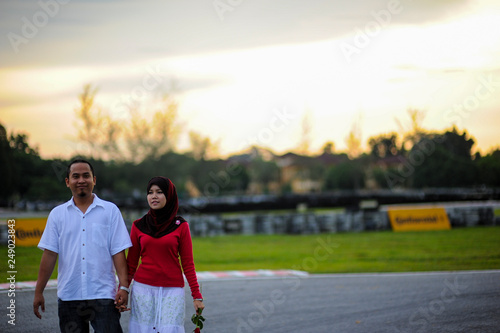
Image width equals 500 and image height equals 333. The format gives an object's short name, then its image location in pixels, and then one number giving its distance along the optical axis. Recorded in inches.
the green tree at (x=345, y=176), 2751.7
